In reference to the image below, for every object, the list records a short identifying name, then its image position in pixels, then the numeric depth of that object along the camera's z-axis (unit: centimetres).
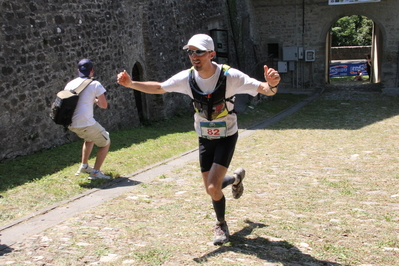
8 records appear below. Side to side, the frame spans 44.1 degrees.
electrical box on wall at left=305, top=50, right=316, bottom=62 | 2225
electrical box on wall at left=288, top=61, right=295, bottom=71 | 2259
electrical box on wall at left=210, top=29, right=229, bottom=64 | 1742
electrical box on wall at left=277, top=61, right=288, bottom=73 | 2258
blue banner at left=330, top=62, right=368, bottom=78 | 2836
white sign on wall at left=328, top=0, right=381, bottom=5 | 2019
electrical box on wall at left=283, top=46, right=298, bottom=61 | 2239
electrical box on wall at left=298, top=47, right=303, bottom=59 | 2233
